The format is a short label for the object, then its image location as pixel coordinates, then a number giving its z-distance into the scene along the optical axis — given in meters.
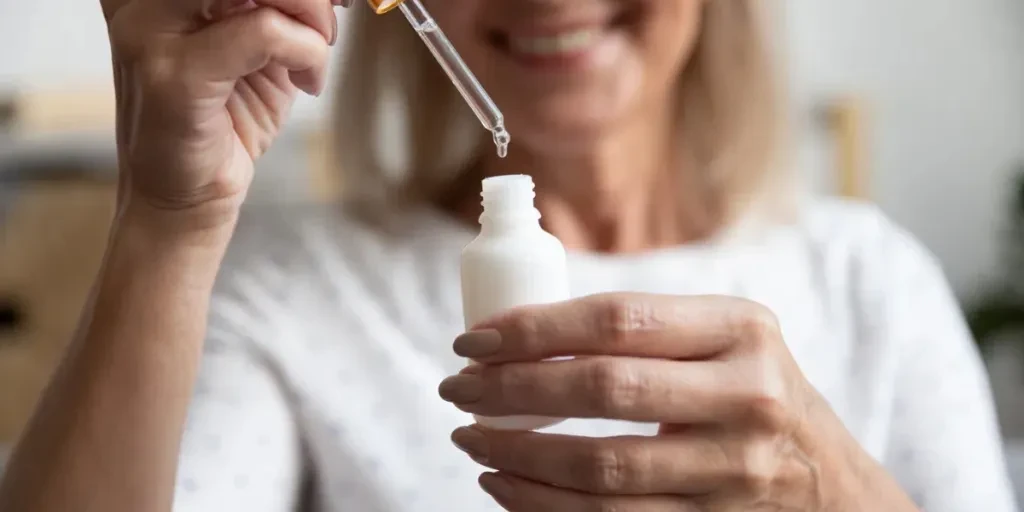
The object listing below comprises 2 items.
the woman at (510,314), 0.49
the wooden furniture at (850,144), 1.93
